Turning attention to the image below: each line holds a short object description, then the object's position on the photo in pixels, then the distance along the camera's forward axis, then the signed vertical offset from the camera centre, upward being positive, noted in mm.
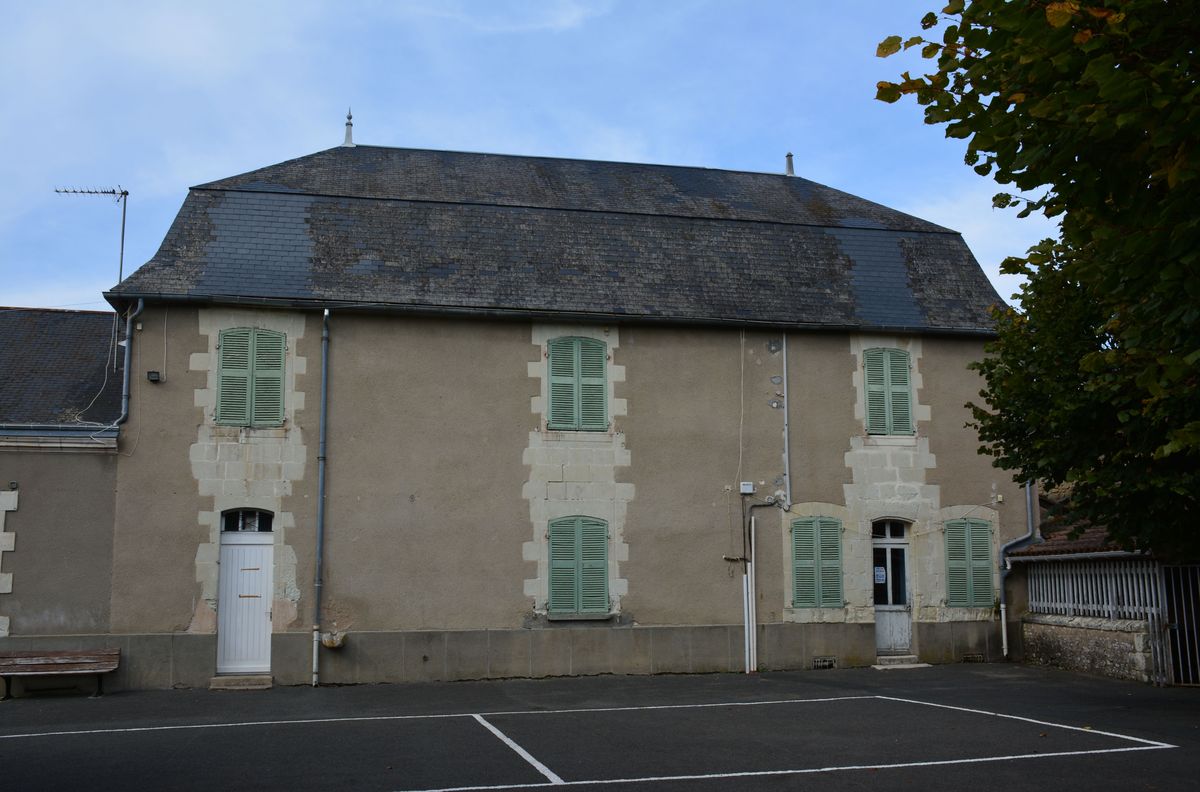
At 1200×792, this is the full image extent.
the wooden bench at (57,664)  12039 -1030
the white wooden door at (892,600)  14945 -429
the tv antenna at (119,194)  16347 +5753
